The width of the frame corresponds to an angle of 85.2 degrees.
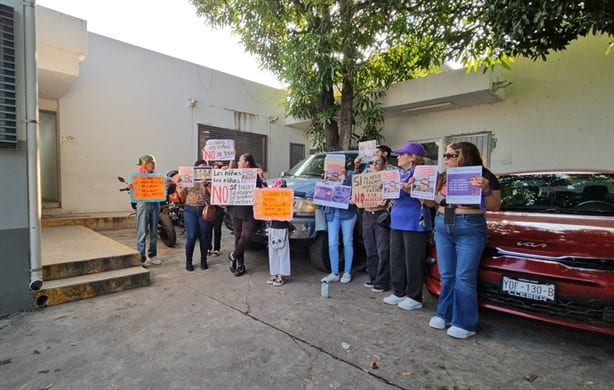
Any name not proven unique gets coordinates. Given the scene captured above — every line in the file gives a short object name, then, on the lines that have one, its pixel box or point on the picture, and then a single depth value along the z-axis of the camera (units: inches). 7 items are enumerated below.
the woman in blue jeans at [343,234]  175.5
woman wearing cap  136.1
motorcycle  252.4
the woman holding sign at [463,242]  111.7
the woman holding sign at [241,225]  180.5
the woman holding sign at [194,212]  193.8
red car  98.9
